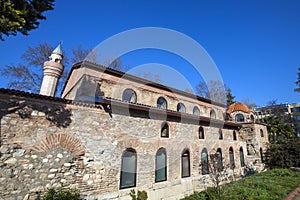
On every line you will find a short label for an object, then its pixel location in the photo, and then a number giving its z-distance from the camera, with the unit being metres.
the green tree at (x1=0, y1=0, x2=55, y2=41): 4.73
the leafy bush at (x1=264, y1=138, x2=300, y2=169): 16.80
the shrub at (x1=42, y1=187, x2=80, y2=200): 5.49
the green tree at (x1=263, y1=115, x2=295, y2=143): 22.77
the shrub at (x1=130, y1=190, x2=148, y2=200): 6.80
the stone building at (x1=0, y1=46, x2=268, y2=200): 5.57
